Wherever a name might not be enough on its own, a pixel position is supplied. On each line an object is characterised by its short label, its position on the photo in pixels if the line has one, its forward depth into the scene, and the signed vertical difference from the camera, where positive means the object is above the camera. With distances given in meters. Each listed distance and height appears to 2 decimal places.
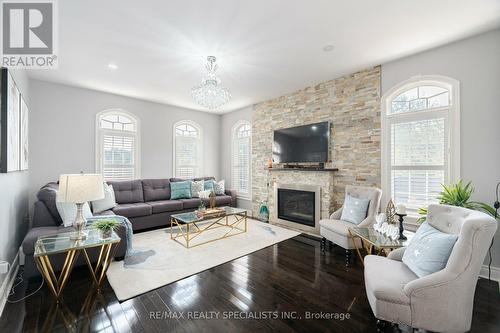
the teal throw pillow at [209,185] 5.87 -0.52
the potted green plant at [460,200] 2.55 -0.40
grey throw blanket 3.04 -0.87
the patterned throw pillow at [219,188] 5.98 -0.61
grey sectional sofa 2.54 -0.81
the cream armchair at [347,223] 3.05 -0.87
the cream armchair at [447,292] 1.48 -0.89
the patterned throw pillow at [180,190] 5.33 -0.60
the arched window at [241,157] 6.21 +0.24
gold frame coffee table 3.72 -1.30
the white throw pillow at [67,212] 2.92 -0.63
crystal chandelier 3.21 +1.07
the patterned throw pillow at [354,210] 3.28 -0.67
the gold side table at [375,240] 2.37 -0.85
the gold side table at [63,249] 2.08 -0.81
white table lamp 2.21 -0.26
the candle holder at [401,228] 2.53 -0.72
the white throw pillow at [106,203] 3.98 -0.69
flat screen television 4.32 +0.48
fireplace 4.35 -0.86
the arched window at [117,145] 4.89 +0.48
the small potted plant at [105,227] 2.45 -0.69
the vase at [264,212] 5.41 -1.17
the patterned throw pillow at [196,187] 5.57 -0.56
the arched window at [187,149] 6.12 +0.48
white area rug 2.50 -1.32
